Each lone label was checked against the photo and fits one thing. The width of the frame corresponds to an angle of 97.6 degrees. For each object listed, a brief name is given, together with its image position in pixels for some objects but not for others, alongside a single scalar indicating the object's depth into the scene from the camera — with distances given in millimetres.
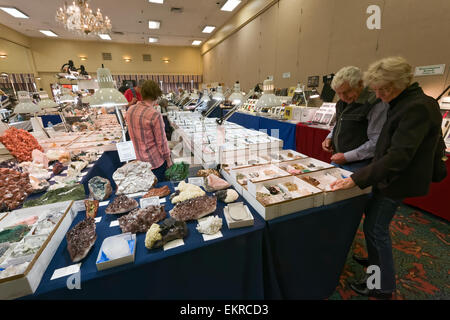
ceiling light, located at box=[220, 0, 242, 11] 6987
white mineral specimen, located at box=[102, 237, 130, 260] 928
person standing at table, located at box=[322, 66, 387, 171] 1610
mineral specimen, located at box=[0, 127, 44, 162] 2129
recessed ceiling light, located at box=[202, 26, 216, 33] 9705
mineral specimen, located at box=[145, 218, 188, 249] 1010
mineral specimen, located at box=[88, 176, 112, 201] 1475
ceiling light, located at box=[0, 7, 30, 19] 6891
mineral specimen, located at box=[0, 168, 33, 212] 1405
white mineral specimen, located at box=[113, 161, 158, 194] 1572
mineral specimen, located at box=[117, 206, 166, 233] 1132
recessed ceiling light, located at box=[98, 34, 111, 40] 10439
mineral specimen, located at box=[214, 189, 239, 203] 1404
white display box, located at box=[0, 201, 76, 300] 752
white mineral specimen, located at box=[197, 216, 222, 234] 1105
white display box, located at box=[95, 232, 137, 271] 883
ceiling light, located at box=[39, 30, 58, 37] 9686
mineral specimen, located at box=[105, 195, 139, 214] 1273
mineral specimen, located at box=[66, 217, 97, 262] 948
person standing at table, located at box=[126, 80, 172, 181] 2107
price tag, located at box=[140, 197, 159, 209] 1335
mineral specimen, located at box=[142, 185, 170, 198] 1481
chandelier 5305
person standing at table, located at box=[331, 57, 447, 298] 1080
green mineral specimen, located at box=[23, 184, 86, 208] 1392
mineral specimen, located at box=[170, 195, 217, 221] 1223
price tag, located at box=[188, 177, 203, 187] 1636
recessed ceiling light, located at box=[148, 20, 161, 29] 8680
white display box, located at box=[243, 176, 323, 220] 1195
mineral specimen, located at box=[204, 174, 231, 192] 1543
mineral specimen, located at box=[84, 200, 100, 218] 1273
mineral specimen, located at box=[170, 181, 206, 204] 1402
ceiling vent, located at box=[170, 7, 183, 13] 7254
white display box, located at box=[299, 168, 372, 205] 1331
